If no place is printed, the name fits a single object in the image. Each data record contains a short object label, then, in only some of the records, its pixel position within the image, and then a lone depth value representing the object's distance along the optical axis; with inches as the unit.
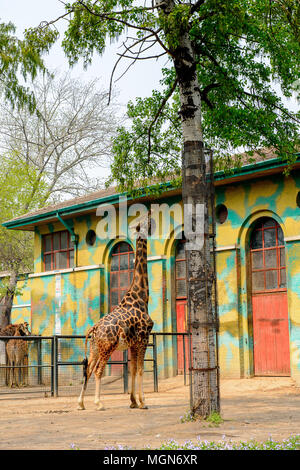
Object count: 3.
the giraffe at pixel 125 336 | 450.6
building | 655.8
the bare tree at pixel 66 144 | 1379.2
